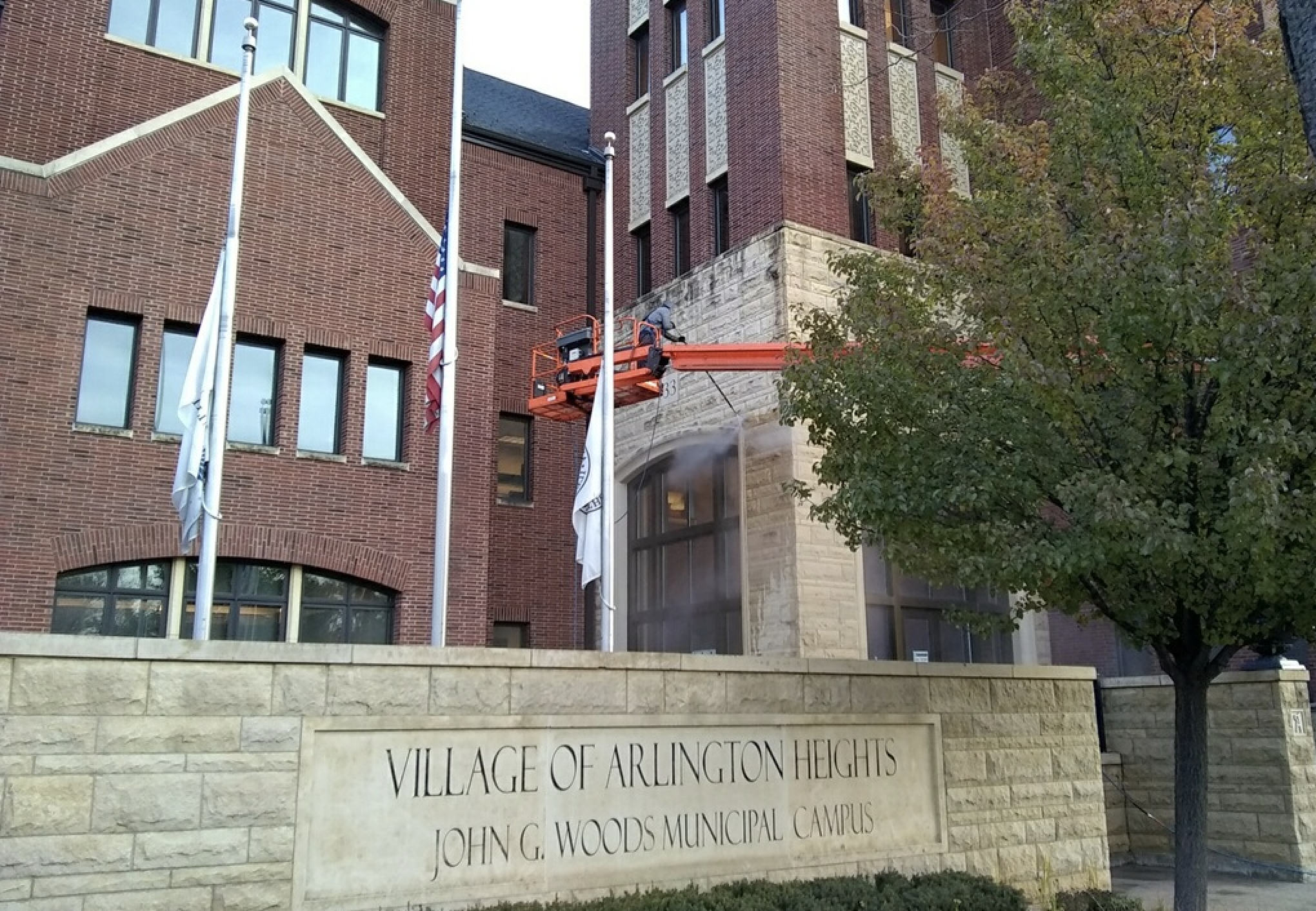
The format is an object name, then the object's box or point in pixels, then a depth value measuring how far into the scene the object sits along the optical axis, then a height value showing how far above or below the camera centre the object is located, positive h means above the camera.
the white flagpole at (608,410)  11.62 +3.02
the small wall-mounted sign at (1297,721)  15.01 -0.67
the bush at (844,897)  7.92 -1.71
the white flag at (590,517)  12.55 +1.73
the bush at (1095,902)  10.47 -2.17
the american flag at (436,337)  13.20 +3.94
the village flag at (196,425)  11.95 +2.64
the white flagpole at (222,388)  11.12 +3.08
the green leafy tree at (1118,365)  8.58 +2.56
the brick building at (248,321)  14.79 +5.04
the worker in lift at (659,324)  17.12 +5.26
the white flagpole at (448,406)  12.09 +2.98
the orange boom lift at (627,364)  17.28 +4.75
